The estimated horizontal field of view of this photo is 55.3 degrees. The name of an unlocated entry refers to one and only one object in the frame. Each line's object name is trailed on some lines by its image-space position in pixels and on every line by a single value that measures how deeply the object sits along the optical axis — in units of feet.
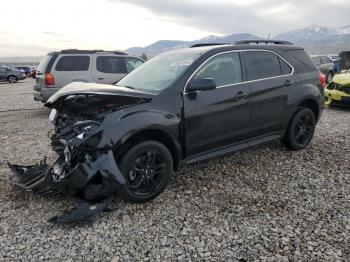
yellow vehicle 32.55
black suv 11.68
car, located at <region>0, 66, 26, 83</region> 93.45
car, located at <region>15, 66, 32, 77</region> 137.13
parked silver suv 31.91
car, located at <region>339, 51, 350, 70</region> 66.33
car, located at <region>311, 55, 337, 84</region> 59.57
